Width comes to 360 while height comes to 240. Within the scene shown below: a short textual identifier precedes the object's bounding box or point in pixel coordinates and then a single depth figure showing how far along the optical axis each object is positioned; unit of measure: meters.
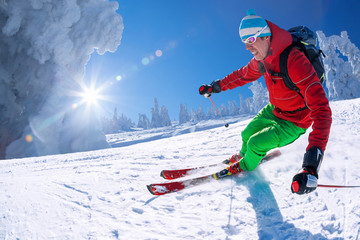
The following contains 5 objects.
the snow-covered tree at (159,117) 76.28
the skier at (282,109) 1.64
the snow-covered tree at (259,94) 61.84
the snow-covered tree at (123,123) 79.00
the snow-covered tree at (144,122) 81.44
